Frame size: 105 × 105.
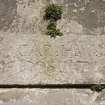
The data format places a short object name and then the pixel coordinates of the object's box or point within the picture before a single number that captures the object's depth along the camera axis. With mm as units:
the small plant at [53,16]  4378
